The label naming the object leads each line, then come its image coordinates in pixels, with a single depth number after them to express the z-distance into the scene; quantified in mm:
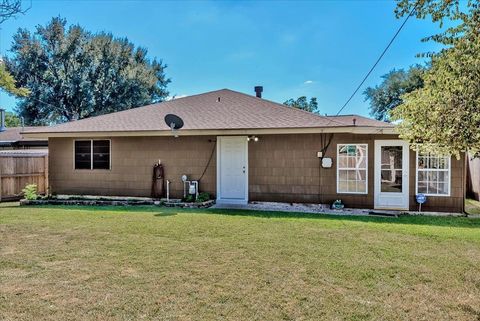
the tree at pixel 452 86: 3803
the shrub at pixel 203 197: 9795
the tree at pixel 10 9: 5242
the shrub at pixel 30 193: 10350
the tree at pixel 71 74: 24141
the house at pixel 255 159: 9047
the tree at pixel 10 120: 39469
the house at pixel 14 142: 17047
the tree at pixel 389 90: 27762
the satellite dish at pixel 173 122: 9812
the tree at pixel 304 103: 40562
